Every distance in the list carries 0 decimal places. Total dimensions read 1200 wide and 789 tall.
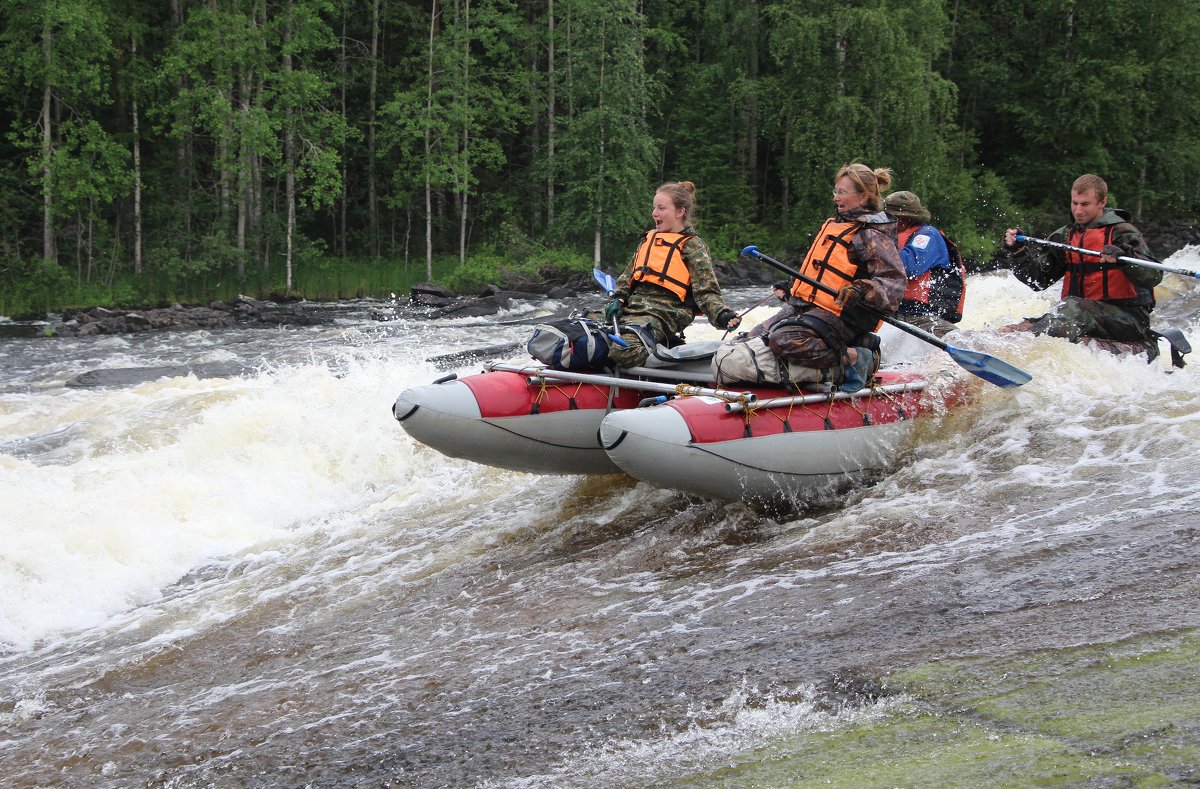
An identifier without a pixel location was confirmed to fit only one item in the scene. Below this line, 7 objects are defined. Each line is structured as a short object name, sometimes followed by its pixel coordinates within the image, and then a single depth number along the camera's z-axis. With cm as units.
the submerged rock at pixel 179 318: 3141
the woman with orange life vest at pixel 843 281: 1020
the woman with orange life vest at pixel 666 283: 1155
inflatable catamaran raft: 983
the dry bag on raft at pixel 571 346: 1126
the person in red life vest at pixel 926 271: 1252
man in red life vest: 1320
